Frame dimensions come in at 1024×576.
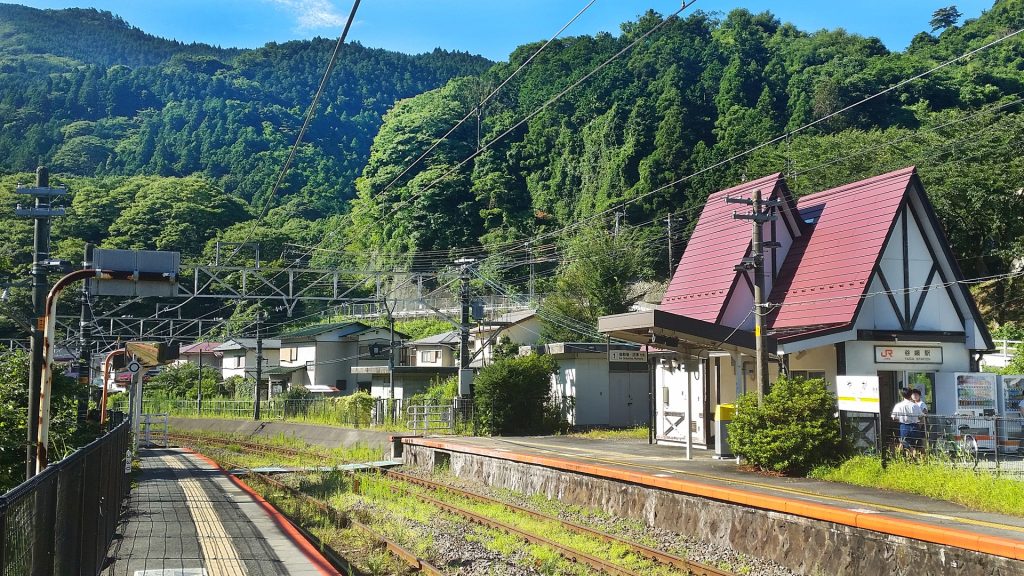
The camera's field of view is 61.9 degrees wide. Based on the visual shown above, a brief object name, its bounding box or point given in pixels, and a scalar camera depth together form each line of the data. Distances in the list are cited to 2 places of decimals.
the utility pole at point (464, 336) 29.52
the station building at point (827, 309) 18.34
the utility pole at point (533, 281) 58.84
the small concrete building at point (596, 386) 31.56
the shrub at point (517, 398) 28.84
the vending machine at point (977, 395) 17.64
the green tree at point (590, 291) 44.34
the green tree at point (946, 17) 95.50
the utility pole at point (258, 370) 41.67
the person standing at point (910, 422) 15.49
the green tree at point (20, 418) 11.09
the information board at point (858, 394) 15.77
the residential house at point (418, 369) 40.06
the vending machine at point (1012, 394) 18.47
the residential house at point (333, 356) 53.81
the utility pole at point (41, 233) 12.62
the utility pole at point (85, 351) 19.91
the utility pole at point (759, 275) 16.95
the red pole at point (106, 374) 21.04
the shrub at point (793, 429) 15.70
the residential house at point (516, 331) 46.59
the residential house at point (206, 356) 71.62
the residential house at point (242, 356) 61.34
